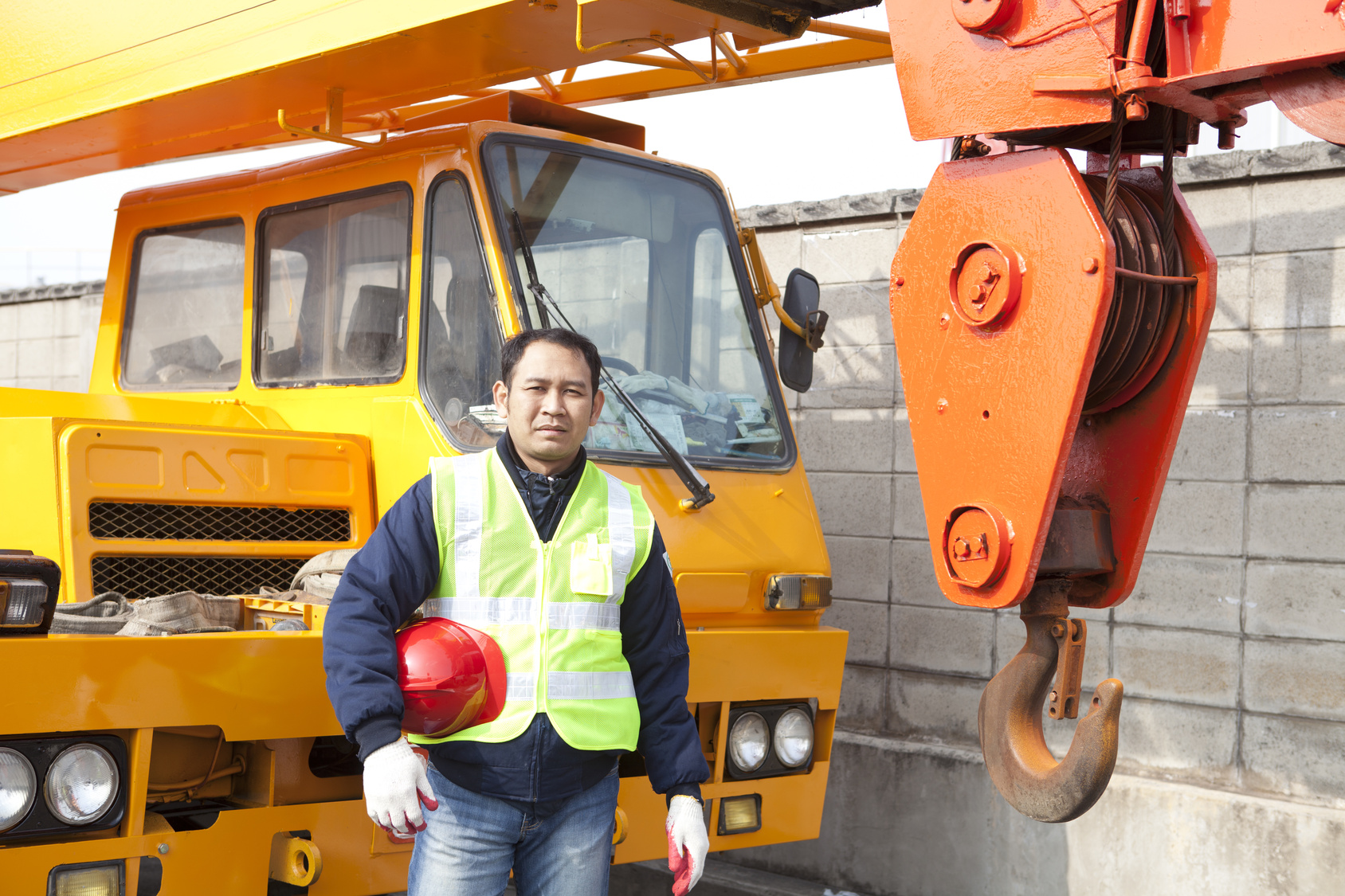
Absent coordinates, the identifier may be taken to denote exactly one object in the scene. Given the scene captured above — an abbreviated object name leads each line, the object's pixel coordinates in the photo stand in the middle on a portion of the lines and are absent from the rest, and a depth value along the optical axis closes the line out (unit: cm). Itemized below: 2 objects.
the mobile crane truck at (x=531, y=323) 240
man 237
